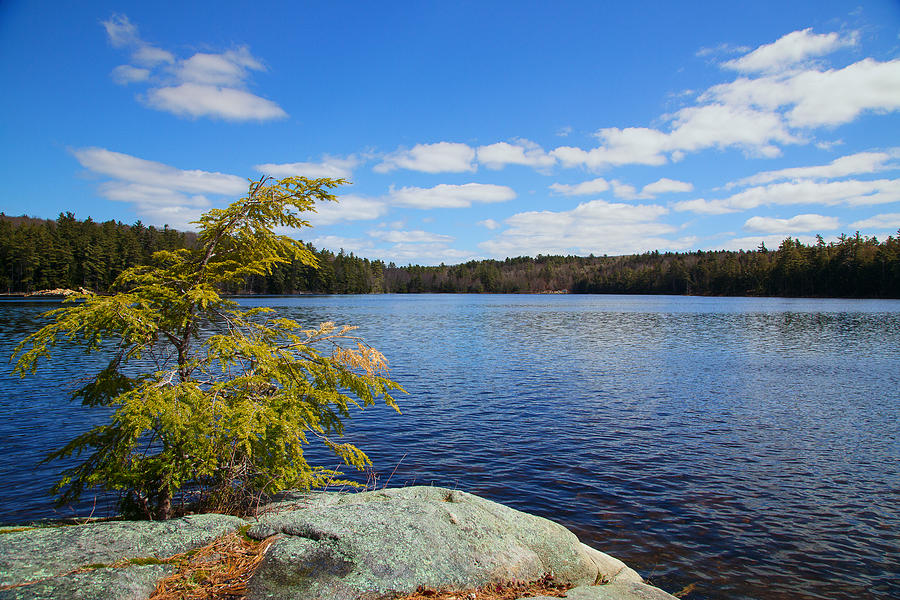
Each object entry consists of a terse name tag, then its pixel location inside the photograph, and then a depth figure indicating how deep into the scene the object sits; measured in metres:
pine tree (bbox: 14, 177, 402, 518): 6.35
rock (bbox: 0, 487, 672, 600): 4.54
